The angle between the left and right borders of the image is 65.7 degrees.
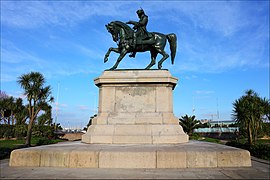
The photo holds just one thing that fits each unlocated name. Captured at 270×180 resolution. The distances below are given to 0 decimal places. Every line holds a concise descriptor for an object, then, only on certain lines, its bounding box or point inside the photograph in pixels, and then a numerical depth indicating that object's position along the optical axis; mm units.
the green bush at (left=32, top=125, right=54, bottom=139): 37988
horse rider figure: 11383
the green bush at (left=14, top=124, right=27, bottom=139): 37403
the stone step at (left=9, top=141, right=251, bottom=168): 6555
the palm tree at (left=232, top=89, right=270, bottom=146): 19219
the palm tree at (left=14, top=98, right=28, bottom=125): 48100
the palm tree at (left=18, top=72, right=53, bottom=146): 24719
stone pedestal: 9367
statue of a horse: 11359
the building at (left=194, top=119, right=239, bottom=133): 51412
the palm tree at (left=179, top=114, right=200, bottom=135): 43406
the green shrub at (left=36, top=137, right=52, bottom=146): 22556
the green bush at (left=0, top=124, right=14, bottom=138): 36719
